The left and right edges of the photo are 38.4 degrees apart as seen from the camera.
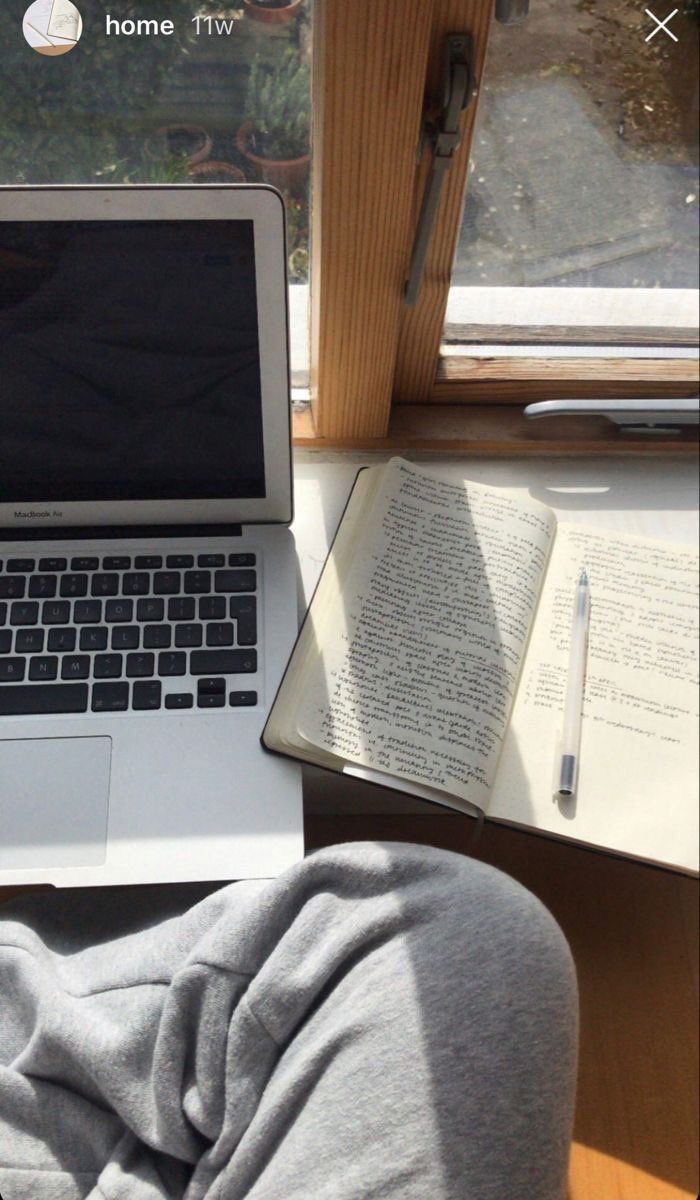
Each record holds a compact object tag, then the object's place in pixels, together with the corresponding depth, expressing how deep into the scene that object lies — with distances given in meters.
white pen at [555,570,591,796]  0.61
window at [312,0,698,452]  0.55
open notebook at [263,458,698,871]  0.61
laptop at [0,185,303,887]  0.52
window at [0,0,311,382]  0.54
